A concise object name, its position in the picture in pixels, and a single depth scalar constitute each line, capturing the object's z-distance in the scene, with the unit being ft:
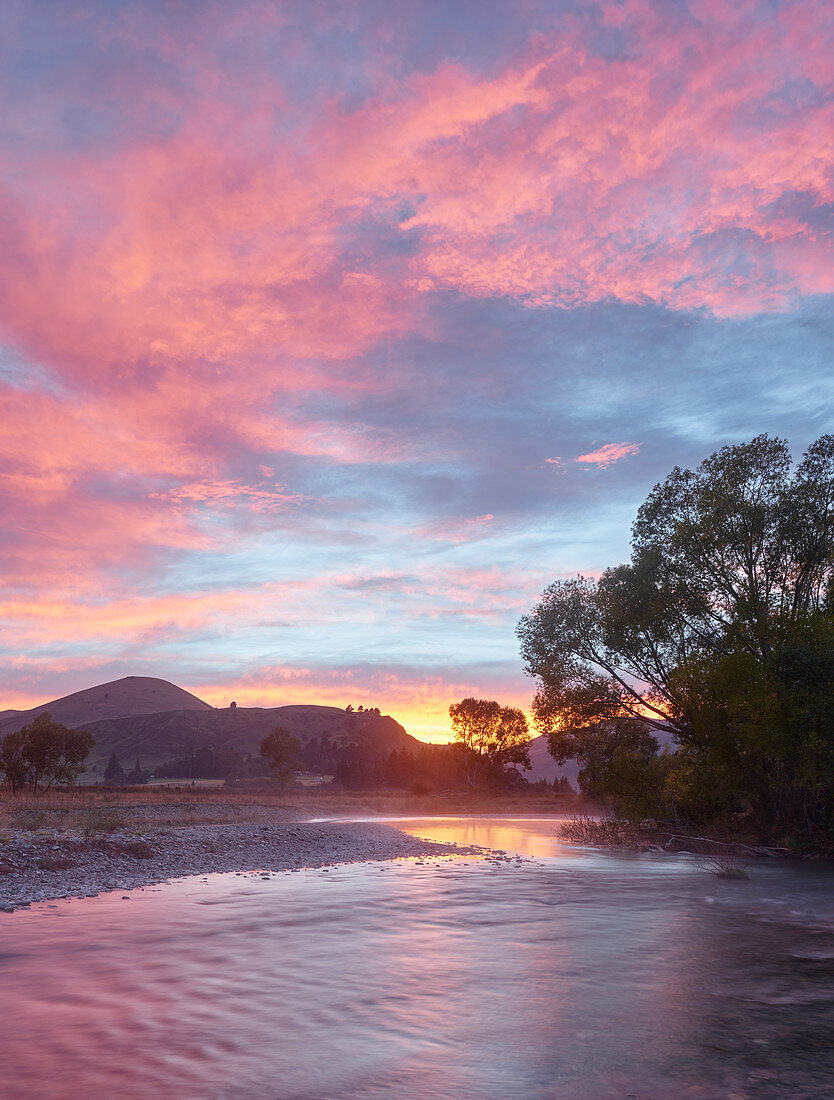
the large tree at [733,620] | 104.83
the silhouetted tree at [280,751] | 405.18
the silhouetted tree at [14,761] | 247.50
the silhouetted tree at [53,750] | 246.06
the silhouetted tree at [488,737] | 422.00
